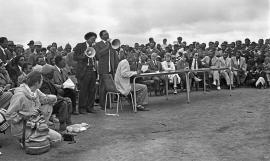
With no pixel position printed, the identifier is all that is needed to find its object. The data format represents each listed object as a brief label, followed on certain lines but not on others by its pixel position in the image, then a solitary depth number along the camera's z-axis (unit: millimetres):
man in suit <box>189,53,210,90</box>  13969
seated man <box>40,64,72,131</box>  7531
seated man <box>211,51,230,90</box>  13859
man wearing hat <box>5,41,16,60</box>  9936
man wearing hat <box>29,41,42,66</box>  10586
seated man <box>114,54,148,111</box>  9656
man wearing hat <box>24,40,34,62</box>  11297
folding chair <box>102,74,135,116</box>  9706
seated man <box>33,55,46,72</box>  9773
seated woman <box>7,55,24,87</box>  9219
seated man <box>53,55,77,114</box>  8695
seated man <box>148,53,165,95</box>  13039
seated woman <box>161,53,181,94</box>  13297
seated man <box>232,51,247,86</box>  14594
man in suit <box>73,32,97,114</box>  9719
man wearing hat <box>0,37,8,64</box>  9432
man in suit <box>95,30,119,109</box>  10352
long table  9846
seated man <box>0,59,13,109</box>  7454
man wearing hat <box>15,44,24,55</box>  10643
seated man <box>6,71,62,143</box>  6184
